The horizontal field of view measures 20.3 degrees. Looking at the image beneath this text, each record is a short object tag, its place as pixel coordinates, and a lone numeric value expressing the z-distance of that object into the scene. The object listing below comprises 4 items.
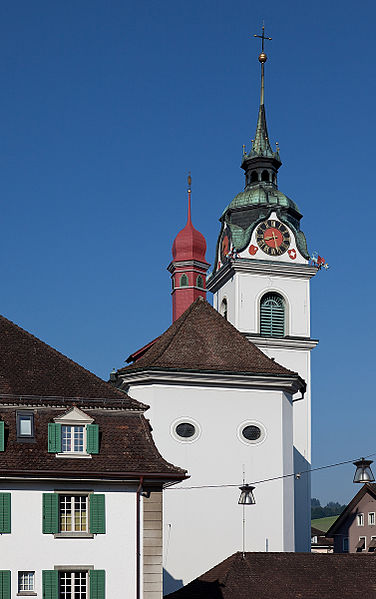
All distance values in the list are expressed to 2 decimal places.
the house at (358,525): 79.81
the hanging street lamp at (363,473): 31.05
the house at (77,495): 29.22
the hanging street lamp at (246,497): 36.50
